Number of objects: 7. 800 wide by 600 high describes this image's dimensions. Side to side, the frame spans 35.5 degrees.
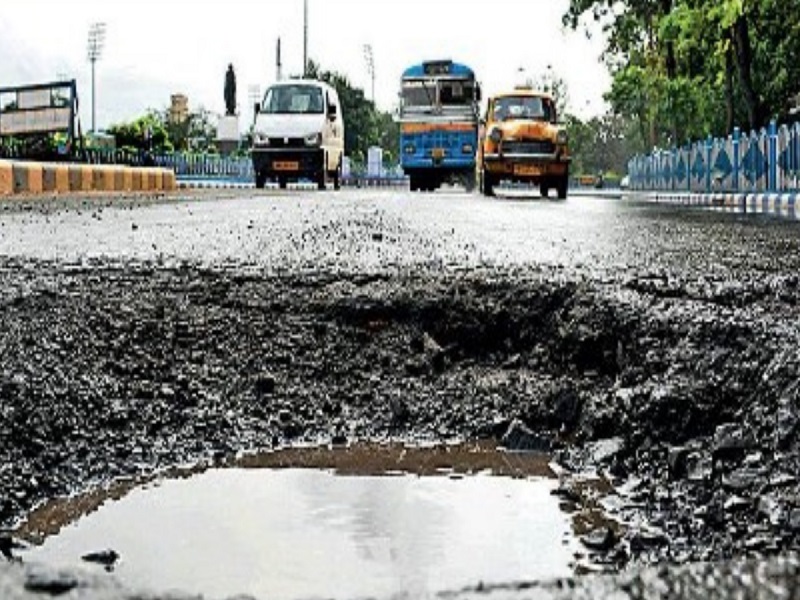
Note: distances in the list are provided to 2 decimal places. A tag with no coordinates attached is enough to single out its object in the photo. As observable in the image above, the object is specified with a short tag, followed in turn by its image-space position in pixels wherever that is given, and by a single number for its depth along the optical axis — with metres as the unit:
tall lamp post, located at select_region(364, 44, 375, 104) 77.56
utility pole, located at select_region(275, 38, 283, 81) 58.12
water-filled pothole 2.15
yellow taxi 20.47
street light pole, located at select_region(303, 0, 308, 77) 53.54
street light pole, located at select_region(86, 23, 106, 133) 74.88
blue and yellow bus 27.77
